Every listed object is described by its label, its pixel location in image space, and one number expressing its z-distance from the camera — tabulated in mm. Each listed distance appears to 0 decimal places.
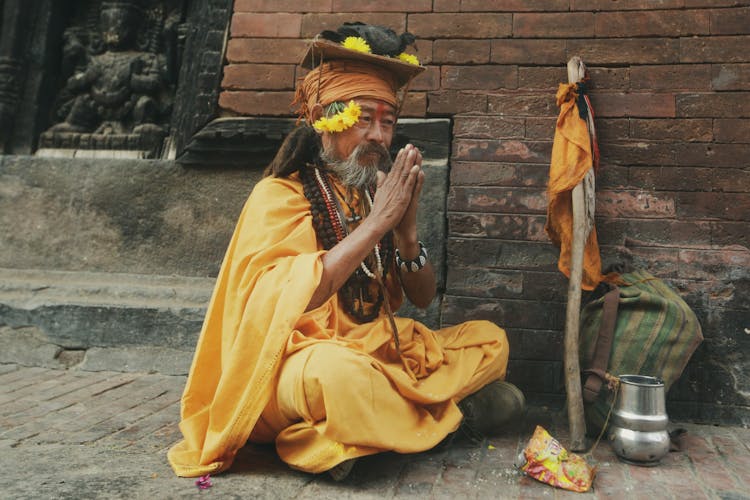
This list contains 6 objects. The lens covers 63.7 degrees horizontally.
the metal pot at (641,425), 2156
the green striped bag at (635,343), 2510
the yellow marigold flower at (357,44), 2439
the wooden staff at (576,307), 2398
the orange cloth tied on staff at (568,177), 2629
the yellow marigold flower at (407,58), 2596
